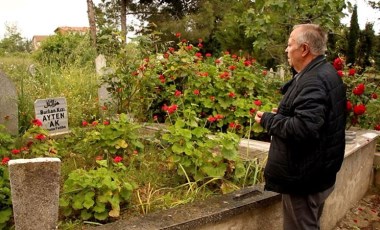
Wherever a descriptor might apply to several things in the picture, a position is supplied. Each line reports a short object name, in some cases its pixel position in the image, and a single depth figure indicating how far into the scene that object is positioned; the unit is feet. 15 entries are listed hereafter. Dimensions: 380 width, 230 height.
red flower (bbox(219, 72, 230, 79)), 15.57
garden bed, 7.80
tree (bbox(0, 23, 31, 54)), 70.27
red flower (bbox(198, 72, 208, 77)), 15.77
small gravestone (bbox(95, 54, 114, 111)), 16.90
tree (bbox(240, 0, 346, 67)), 15.06
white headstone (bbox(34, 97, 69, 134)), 14.36
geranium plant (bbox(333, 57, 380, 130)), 13.12
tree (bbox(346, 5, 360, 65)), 50.83
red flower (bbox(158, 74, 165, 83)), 16.16
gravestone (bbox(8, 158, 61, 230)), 6.41
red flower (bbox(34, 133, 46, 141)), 10.24
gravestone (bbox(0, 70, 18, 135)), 14.46
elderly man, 6.68
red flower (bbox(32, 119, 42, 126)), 10.82
